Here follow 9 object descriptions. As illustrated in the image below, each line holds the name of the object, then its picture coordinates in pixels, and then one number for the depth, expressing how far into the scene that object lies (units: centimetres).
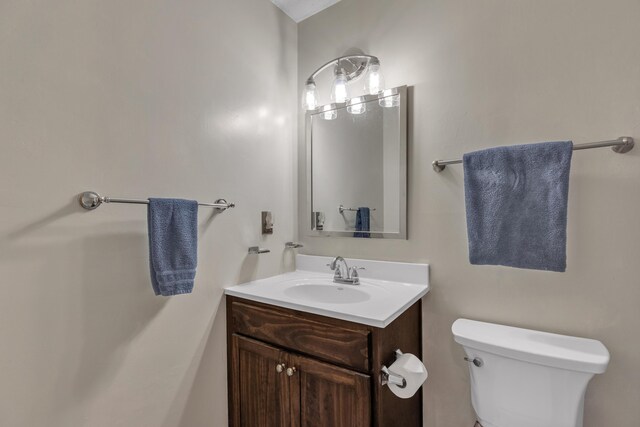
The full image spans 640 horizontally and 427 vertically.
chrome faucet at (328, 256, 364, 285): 154
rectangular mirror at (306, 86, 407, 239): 152
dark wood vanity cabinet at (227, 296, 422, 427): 105
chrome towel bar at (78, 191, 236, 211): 99
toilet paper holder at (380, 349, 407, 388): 103
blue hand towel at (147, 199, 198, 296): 109
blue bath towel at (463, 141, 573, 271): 102
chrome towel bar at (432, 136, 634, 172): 102
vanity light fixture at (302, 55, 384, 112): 153
